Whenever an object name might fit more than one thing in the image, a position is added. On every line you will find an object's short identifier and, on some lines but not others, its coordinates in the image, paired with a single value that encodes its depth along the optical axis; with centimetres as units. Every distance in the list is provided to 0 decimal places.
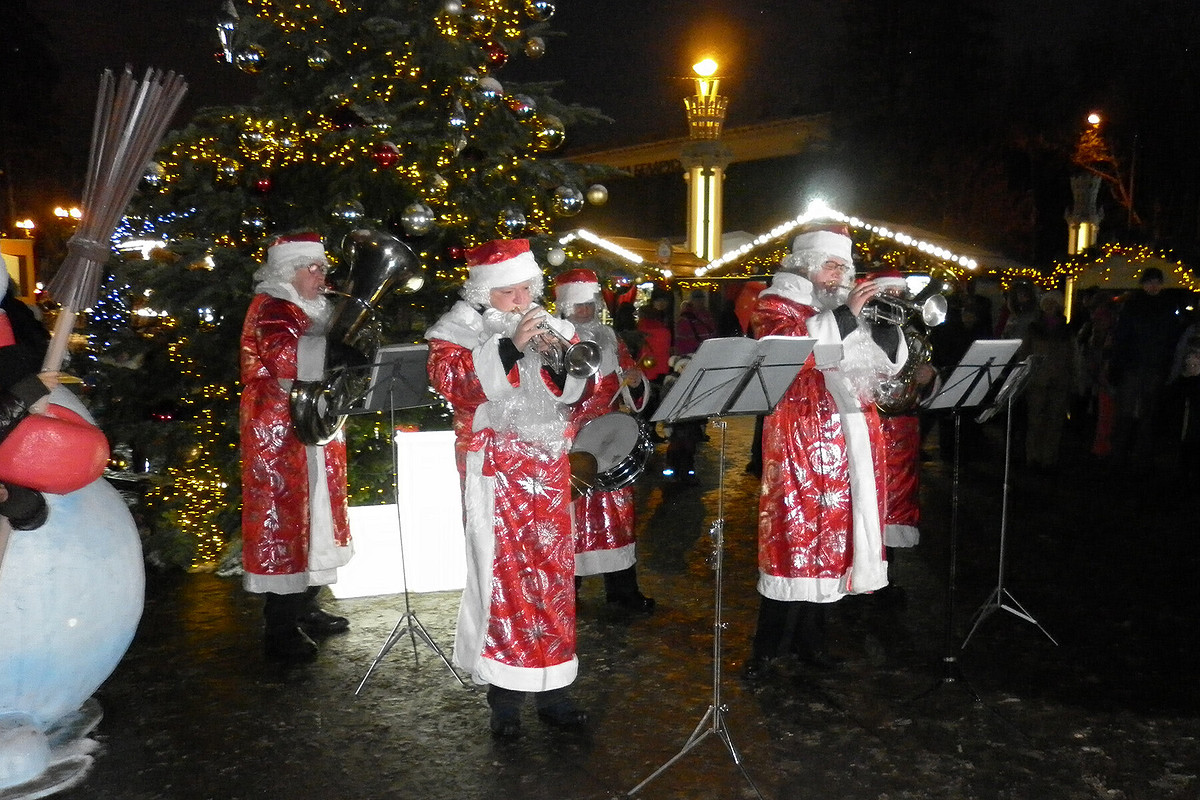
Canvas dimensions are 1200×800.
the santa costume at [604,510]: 614
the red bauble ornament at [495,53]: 726
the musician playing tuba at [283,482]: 543
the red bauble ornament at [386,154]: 668
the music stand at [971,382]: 511
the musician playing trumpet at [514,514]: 430
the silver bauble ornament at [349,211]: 656
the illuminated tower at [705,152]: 2216
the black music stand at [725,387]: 403
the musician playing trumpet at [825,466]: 498
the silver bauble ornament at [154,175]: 650
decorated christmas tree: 682
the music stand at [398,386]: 473
